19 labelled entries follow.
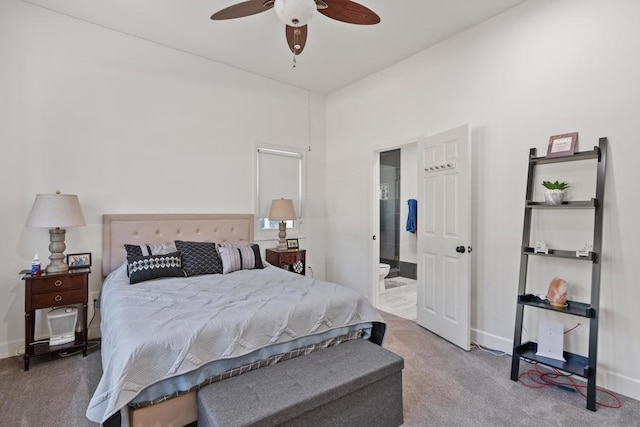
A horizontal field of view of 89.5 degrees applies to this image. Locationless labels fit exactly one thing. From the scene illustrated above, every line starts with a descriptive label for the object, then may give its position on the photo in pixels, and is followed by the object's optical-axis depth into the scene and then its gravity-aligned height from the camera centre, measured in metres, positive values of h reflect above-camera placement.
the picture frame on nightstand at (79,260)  3.02 -0.52
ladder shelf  2.18 -0.56
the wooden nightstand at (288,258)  4.19 -0.67
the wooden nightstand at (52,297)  2.60 -0.77
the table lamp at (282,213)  4.16 -0.07
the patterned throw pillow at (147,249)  3.12 -0.43
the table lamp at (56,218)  2.63 -0.11
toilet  4.80 -0.96
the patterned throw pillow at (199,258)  3.15 -0.52
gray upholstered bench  1.51 -0.94
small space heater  2.79 -1.06
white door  3.03 -0.25
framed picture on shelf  2.48 +0.53
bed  1.56 -0.71
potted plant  2.47 +0.15
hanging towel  5.79 -0.11
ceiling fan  1.91 +1.38
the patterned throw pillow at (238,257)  3.30 -0.52
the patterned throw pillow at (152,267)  2.81 -0.55
